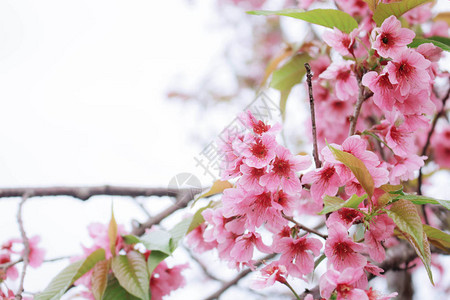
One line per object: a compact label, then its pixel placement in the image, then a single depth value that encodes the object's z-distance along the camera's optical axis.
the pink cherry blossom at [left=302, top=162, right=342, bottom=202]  0.69
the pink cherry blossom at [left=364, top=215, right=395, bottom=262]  0.68
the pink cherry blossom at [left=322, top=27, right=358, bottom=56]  0.73
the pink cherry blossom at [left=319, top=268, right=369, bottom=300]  0.65
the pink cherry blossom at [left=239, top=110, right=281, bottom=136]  0.70
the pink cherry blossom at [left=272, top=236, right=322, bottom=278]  0.70
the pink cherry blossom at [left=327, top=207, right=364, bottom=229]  0.68
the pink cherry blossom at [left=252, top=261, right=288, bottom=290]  0.68
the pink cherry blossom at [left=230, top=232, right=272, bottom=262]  0.71
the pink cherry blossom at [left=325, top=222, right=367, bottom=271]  0.68
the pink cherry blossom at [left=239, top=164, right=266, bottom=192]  0.68
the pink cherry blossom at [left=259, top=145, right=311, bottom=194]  0.68
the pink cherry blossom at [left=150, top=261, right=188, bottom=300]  0.77
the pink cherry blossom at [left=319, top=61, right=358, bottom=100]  0.74
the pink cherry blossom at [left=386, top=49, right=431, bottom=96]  0.70
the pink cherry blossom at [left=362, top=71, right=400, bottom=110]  0.71
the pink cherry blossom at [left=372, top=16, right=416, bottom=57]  0.70
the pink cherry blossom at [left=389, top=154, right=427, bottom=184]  0.73
